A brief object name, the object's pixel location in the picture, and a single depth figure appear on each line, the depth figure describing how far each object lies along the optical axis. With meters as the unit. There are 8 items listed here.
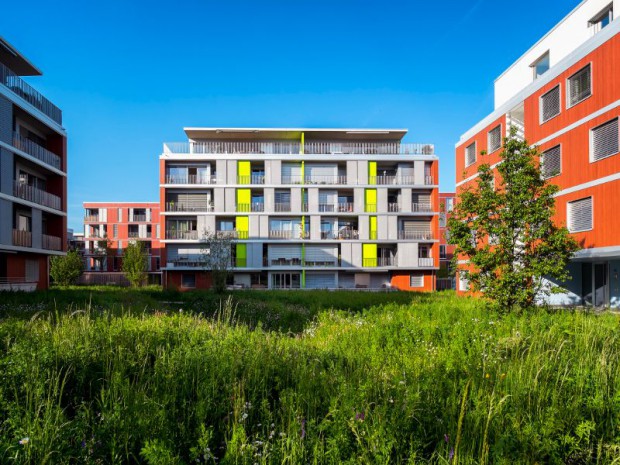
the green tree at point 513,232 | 11.20
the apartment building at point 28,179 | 21.70
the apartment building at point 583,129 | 15.70
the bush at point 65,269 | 38.46
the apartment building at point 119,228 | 57.66
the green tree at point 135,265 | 42.25
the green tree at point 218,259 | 24.45
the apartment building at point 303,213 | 35.25
